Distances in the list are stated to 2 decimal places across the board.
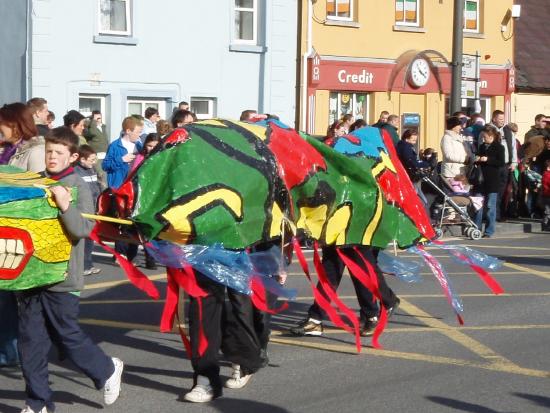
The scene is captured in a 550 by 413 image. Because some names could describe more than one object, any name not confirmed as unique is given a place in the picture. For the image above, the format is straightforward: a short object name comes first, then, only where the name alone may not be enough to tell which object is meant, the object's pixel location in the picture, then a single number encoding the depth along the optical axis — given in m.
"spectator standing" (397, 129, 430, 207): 17.19
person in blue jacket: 14.20
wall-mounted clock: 29.54
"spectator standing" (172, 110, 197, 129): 11.60
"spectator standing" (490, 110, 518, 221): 20.50
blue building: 23.00
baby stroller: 18.06
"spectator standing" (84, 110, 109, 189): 19.41
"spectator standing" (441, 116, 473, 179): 18.45
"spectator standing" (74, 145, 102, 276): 12.29
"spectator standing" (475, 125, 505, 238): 18.69
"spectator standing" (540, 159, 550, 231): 19.64
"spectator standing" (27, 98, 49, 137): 12.10
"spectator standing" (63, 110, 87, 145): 13.36
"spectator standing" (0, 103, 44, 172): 8.66
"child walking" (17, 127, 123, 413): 7.02
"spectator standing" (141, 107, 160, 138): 17.97
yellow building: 27.34
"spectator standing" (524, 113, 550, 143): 22.58
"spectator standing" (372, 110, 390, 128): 17.70
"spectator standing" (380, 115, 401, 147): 17.06
